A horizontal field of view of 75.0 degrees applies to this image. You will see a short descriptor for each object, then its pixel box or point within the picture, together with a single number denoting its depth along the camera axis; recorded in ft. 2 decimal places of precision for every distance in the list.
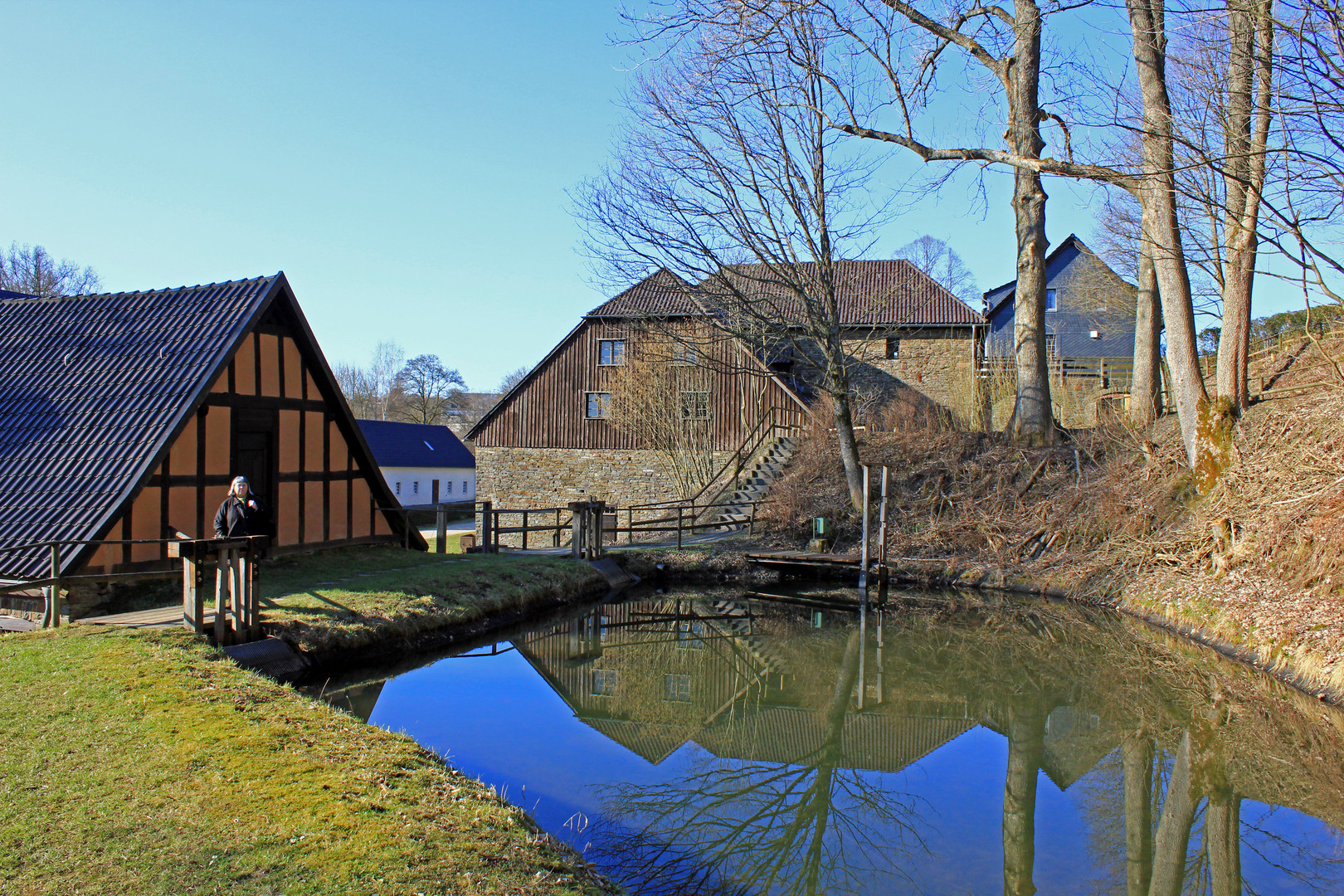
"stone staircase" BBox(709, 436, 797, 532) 68.59
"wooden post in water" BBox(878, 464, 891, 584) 50.76
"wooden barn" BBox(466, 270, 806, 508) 82.89
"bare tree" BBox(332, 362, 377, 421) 207.51
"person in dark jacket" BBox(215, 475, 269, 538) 30.45
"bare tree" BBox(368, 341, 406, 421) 208.34
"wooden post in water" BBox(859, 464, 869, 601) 50.29
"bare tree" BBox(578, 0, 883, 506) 55.16
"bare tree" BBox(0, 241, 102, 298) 130.41
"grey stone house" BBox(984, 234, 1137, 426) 104.17
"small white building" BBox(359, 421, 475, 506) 136.67
